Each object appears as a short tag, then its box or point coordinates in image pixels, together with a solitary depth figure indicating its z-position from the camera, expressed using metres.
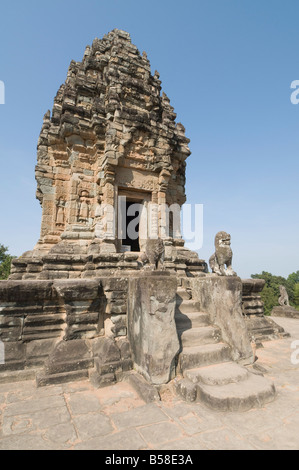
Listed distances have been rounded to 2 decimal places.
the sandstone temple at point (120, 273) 3.46
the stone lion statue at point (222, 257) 4.56
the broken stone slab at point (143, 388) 3.02
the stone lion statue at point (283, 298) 9.65
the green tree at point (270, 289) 34.14
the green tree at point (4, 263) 25.06
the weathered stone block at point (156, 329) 3.30
